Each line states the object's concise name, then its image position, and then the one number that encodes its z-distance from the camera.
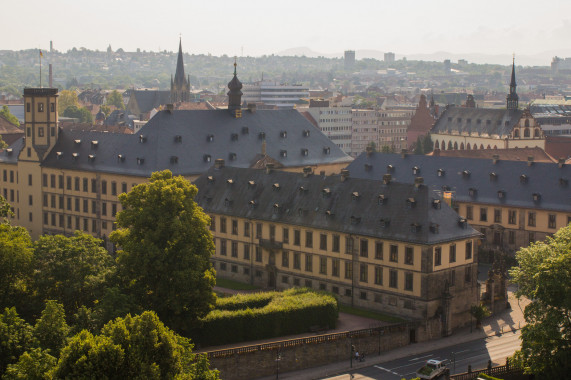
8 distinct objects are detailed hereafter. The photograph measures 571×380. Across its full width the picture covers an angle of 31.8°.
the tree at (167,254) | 88.38
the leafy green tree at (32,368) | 59.12
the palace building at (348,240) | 98.19
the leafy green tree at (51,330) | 72.94
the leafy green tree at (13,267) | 86.31
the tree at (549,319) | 77.88
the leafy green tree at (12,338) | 70.46
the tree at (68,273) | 87.50
